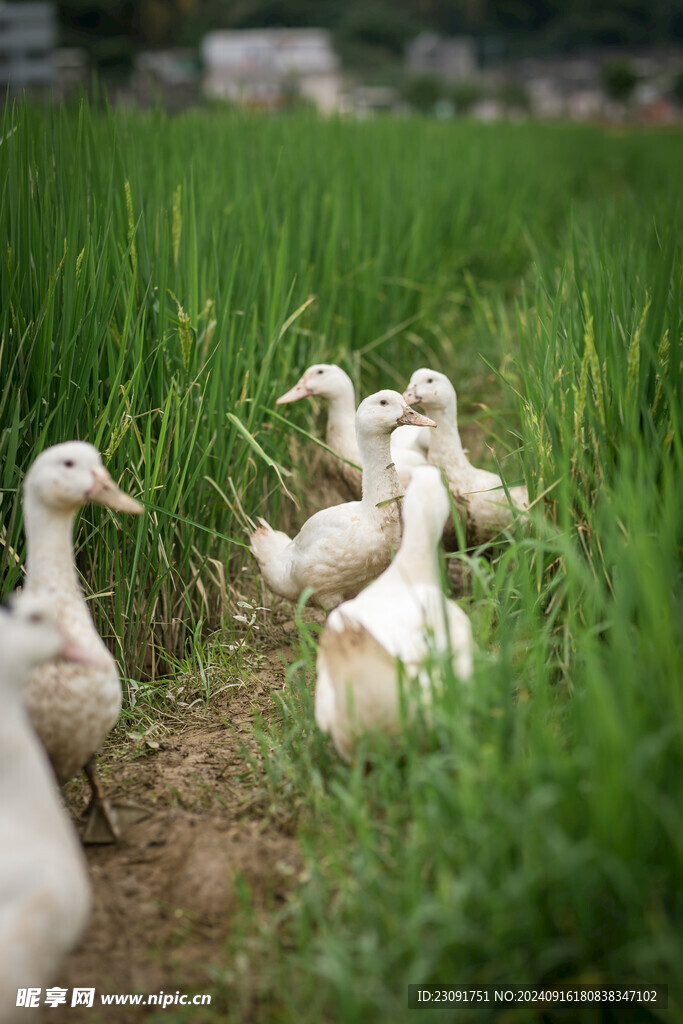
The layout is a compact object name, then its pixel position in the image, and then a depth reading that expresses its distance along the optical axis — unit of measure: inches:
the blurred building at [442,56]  1789.9
